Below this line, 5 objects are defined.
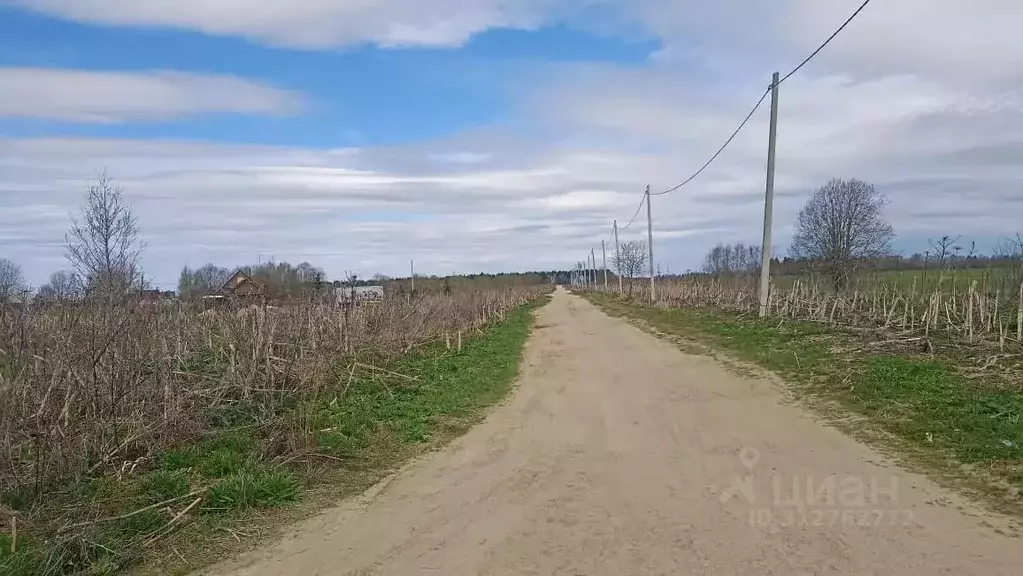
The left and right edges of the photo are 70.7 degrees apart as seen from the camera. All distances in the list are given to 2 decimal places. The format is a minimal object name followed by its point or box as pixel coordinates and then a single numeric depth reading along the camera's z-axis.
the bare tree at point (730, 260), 51.98
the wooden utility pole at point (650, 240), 41.74
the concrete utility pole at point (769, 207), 21.09
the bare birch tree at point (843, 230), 41.34
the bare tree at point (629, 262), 72.12
